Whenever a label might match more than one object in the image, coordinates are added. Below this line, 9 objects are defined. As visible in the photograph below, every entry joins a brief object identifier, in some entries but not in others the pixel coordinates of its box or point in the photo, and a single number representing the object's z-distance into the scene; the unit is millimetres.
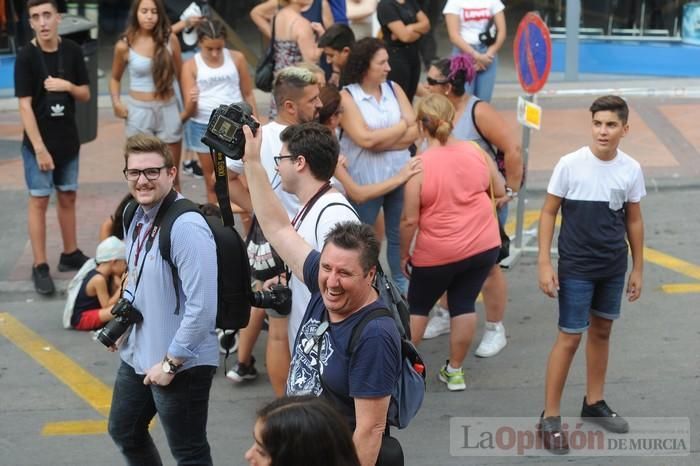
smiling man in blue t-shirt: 7840
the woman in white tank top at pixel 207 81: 17859
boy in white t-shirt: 11406
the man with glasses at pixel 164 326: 9266
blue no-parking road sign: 16531
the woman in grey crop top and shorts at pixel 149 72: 17719
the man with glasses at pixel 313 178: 9680
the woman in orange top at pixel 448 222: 12680
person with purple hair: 14023
